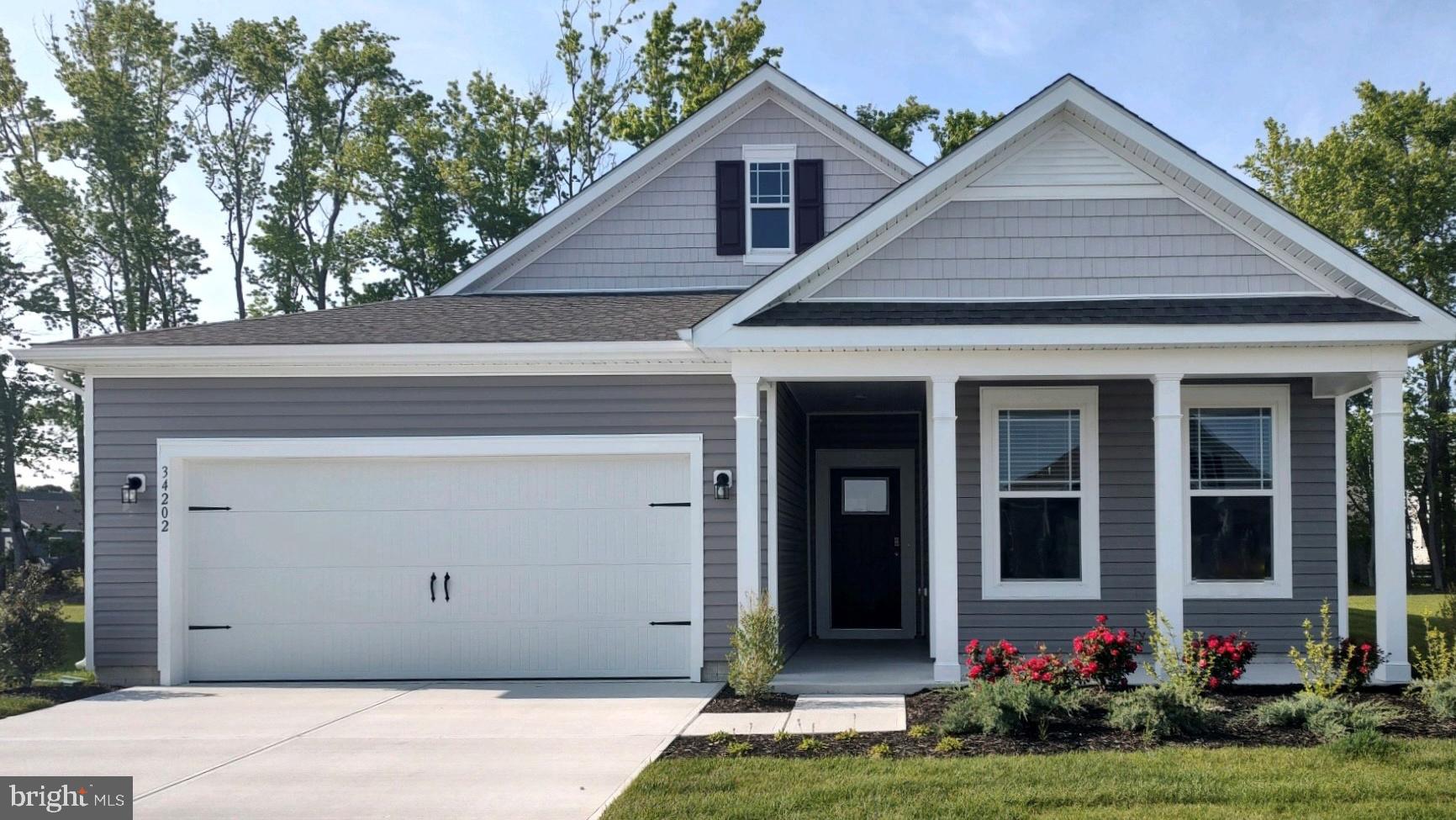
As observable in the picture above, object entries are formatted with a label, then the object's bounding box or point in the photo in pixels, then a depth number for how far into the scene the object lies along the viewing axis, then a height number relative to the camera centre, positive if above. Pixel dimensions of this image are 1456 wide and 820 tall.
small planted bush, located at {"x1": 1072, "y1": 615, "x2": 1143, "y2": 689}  8.93 -1.47
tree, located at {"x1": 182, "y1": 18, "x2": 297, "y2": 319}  28.81 +8.83
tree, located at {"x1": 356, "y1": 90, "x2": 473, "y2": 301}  28.19 +6.17
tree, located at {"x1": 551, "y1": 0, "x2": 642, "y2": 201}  28.55 +8.43
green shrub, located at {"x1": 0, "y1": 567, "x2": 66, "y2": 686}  10.93 -1.47
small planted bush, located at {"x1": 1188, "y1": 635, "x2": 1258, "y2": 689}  8.76 -1.46
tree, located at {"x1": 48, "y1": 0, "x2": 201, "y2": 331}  26.69 +7.08
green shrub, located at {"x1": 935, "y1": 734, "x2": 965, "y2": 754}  7.47 -1.75
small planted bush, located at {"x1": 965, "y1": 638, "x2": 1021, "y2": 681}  8.88 -1.49
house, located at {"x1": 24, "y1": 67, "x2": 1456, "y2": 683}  10.33 +0.17
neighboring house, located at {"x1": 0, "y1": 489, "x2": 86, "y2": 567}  29.06 -1.62
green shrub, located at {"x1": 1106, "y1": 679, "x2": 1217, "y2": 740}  7.72 -1.62
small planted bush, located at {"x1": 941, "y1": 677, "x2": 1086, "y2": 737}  7.79 -1.61
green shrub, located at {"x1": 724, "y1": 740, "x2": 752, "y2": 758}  7.51 -1.78
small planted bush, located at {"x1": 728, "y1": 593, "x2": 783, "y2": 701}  9.66 -1.53
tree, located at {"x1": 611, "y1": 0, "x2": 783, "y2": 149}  26.50 +8.88
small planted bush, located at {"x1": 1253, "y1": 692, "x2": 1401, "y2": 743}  7.49 -1.63
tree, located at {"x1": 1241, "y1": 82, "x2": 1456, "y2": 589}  26.86 +5.85
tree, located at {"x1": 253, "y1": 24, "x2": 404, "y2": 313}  29.06 +7.21
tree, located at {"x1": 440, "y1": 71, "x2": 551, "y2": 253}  27.92 +7.21
